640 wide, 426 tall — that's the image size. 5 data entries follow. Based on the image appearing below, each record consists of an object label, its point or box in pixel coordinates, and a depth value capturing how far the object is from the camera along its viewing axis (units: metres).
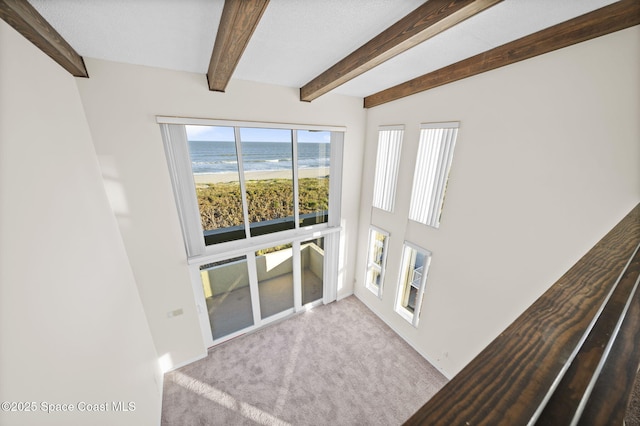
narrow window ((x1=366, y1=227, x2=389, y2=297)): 3.97
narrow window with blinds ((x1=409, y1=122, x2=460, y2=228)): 2.78
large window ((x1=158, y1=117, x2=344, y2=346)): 2.88
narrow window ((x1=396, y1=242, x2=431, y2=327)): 3.28
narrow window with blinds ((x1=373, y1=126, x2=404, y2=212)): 3.47
